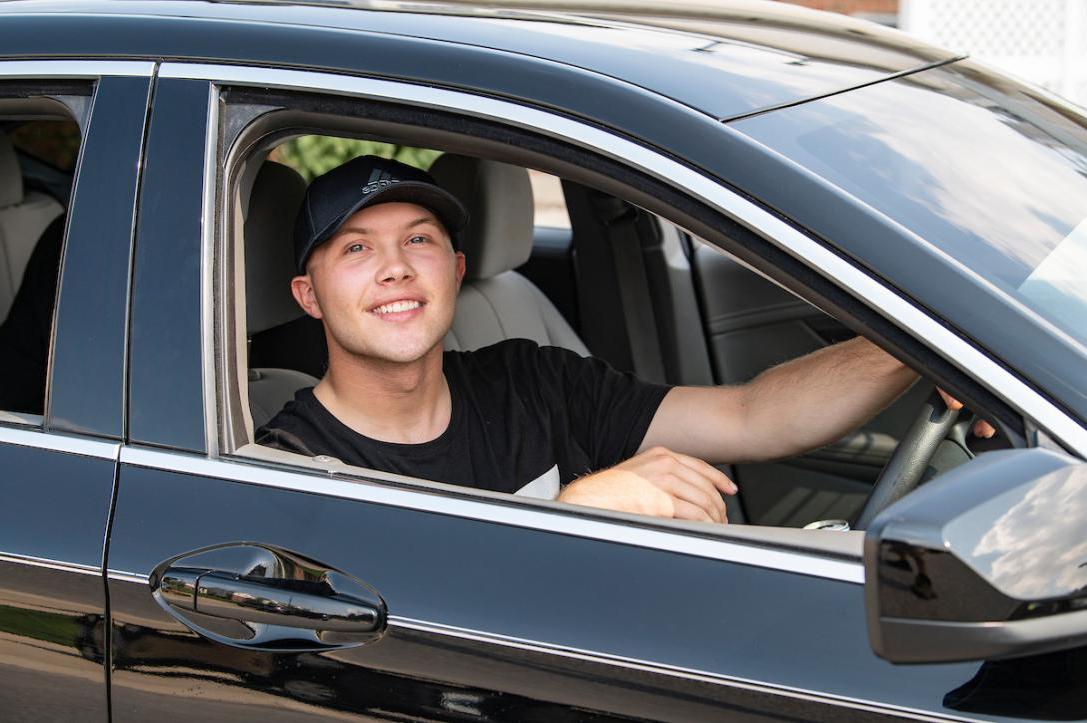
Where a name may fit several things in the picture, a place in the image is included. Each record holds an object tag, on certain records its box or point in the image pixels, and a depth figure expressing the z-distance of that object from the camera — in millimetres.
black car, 1414
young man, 2238
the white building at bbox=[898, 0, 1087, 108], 7449
